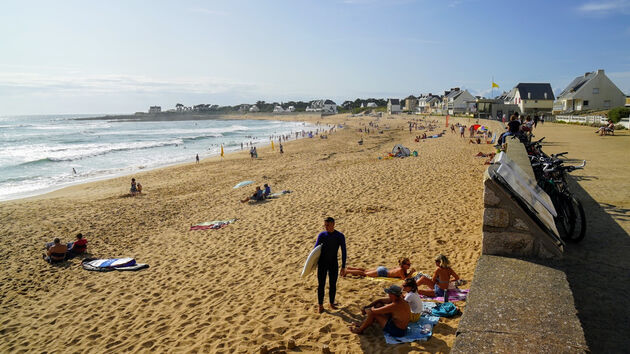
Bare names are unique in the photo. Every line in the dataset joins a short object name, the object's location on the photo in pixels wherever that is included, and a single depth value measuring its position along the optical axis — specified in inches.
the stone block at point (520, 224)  160.2
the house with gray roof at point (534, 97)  2193.0
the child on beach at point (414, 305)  180.5
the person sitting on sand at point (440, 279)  202.5
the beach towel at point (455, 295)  202.0
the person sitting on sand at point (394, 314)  171.3
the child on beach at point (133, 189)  706.8
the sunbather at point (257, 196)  563.7
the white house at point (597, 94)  1815.9
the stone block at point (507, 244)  161.3
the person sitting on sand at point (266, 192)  576.4
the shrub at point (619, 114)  1107.3
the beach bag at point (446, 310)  185.9
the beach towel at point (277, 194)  584.5
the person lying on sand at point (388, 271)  234.2
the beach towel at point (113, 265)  338.4
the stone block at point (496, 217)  162.9
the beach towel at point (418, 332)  168.2
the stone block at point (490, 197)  163.9
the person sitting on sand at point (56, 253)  371.2
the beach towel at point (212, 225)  445.7
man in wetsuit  206.2
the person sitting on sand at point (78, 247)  385.7
